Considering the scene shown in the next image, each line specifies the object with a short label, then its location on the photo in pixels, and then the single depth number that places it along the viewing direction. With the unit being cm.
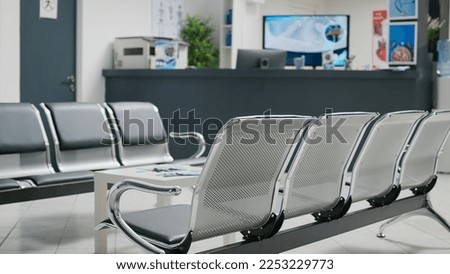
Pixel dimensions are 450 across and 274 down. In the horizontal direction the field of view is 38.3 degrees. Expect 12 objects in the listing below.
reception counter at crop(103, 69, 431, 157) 607
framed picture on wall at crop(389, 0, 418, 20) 617
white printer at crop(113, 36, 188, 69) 711
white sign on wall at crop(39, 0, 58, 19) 671
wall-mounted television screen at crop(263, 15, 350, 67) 830
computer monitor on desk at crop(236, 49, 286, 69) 662
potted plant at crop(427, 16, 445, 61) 689
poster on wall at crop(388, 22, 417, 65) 616
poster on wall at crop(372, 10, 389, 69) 1117
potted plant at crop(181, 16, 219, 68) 884
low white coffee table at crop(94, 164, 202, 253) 338
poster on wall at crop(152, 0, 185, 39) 820
